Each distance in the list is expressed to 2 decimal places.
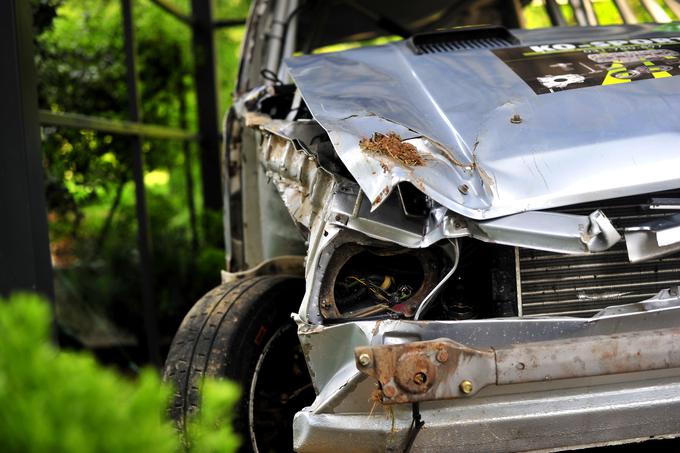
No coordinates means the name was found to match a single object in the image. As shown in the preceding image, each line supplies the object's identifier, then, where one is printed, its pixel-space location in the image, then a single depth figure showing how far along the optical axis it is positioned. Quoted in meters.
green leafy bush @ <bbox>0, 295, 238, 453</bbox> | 1.16
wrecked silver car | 2.44
